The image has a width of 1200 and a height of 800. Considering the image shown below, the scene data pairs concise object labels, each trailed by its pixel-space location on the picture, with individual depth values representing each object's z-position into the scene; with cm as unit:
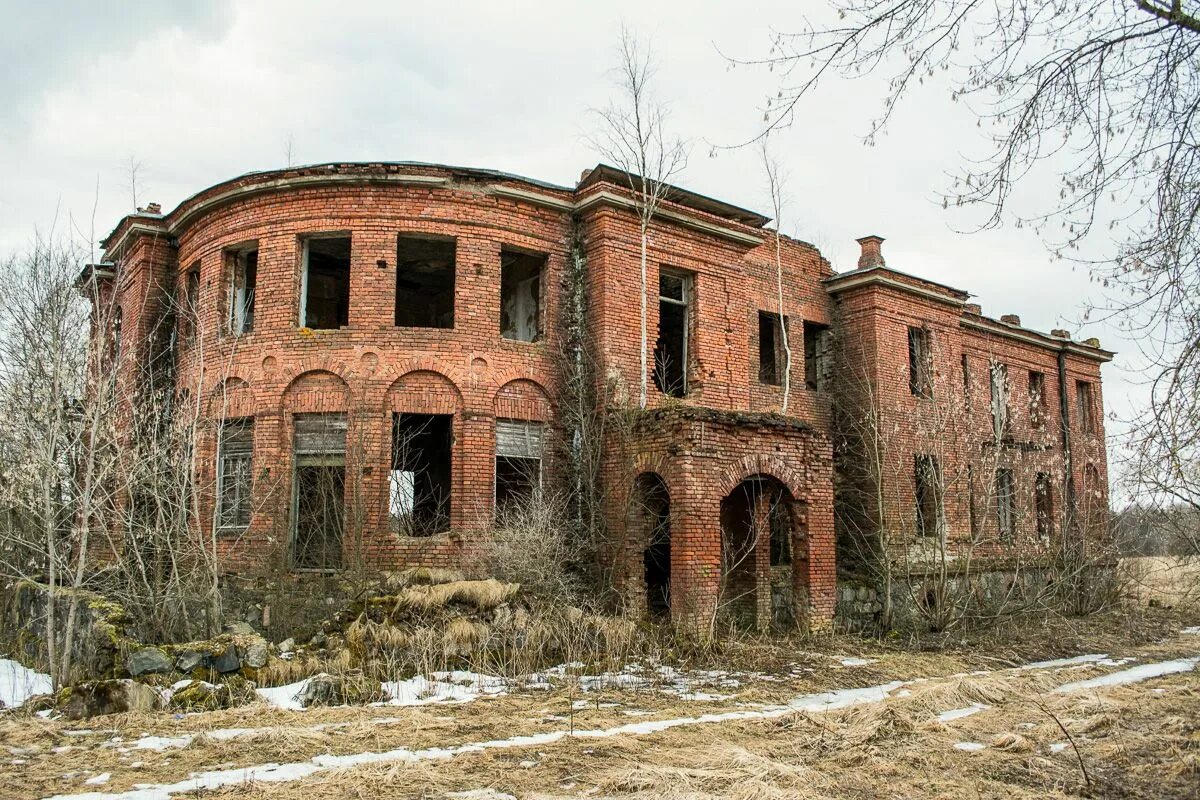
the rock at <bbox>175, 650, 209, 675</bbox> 1025
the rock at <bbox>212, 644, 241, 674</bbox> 1038
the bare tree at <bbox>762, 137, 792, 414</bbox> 1902
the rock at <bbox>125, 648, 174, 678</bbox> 1012
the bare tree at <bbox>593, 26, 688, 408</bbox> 1609
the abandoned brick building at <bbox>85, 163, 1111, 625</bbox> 1459
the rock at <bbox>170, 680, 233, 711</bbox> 956
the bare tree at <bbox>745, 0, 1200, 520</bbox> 623
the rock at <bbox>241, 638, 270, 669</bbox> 1057
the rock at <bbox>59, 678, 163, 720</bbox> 930
